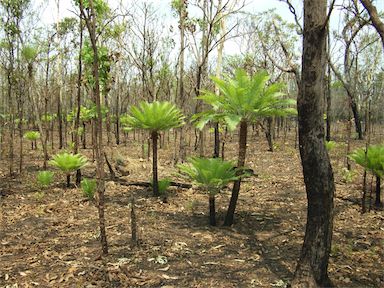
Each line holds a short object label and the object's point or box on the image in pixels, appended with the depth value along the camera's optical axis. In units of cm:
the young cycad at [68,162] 886
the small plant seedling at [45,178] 895
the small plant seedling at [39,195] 841
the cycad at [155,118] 789
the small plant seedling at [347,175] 1013
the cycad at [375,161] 687
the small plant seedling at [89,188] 781
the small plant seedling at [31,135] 1628
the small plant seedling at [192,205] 768
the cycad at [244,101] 579
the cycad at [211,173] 591
